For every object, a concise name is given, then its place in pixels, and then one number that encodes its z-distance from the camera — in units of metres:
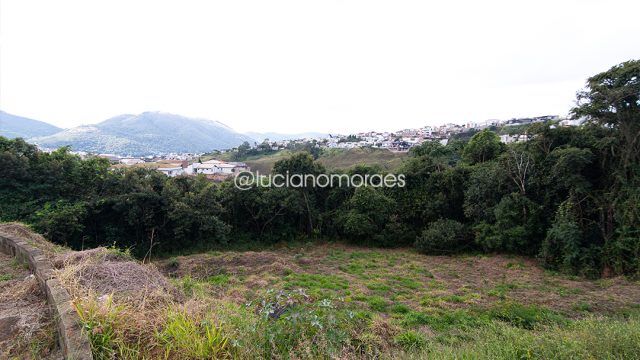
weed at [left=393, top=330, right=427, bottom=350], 3.84
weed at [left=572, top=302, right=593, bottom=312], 6.21
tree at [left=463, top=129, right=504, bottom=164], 14.47
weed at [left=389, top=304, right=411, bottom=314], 6.21
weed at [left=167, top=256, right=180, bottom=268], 10.25
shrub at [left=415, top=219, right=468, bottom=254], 12.70
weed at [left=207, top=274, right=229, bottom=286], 8.09
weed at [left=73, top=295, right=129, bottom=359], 2.24
